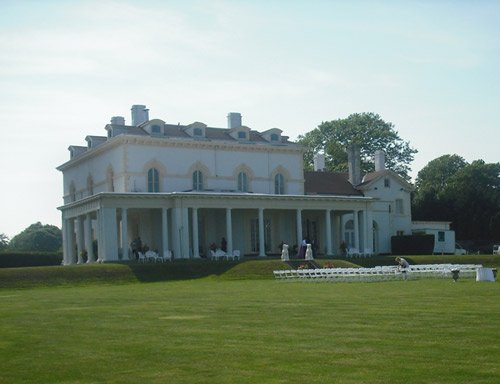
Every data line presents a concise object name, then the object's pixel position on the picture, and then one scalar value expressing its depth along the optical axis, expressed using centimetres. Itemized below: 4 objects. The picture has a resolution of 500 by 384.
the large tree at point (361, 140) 8944
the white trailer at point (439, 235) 6612
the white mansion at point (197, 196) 5022
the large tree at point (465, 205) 7894
